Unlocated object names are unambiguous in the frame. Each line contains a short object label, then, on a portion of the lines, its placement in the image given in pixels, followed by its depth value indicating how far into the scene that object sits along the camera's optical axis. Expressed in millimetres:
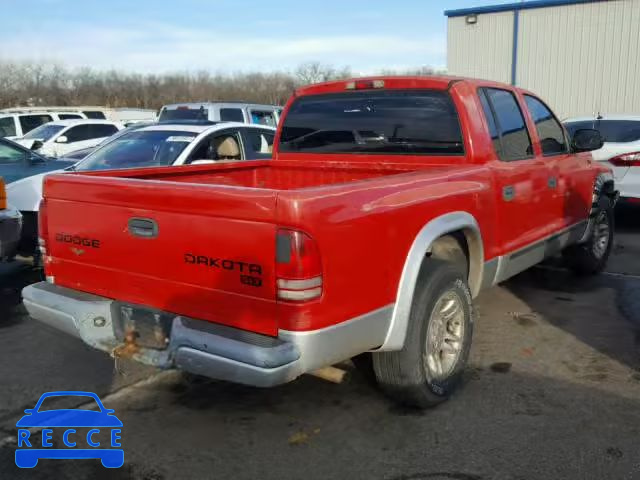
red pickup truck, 2873
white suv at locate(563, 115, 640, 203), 8977
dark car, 8562
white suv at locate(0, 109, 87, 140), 18641
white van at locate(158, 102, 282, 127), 13219
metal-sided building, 18297
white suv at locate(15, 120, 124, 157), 15242
